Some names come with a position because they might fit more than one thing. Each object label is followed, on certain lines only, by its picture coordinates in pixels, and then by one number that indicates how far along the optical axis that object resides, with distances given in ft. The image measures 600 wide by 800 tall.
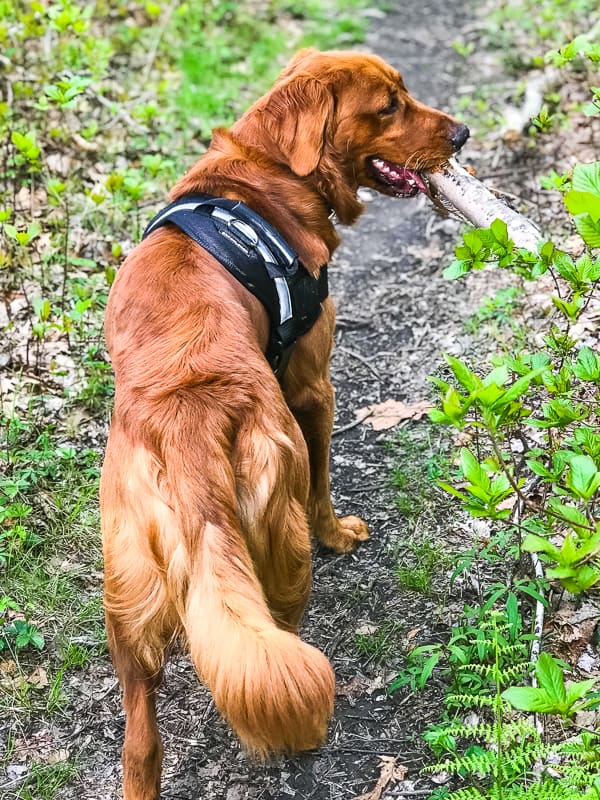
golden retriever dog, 7.06
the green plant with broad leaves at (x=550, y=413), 7.16
